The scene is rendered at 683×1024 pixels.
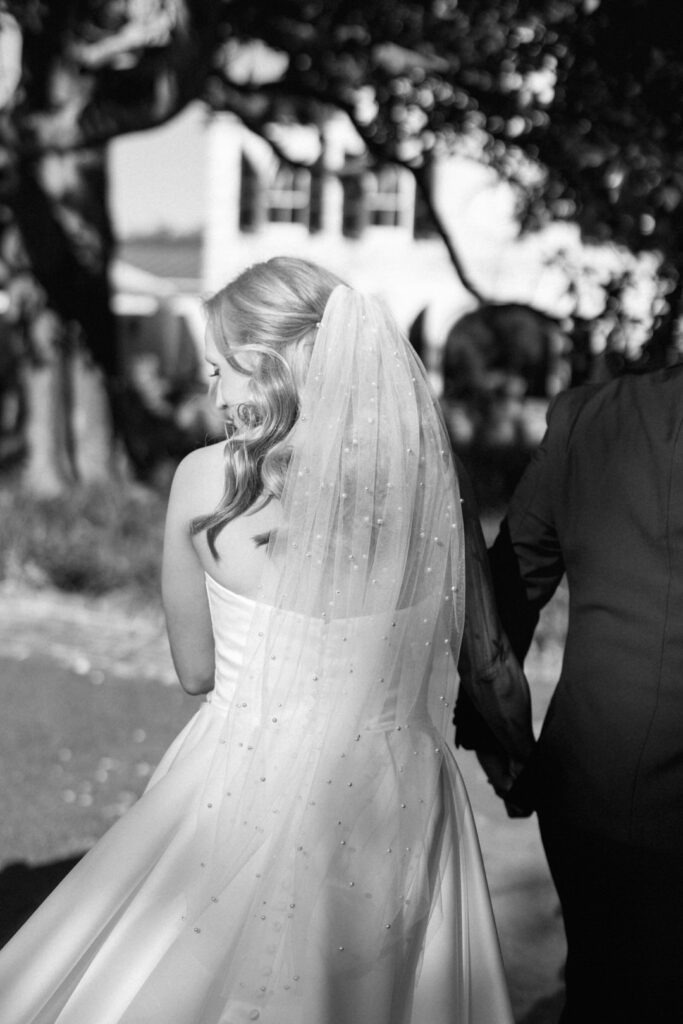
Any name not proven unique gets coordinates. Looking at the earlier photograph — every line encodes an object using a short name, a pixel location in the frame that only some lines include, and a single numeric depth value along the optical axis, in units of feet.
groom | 7.60
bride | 7.79
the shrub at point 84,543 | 29.27
